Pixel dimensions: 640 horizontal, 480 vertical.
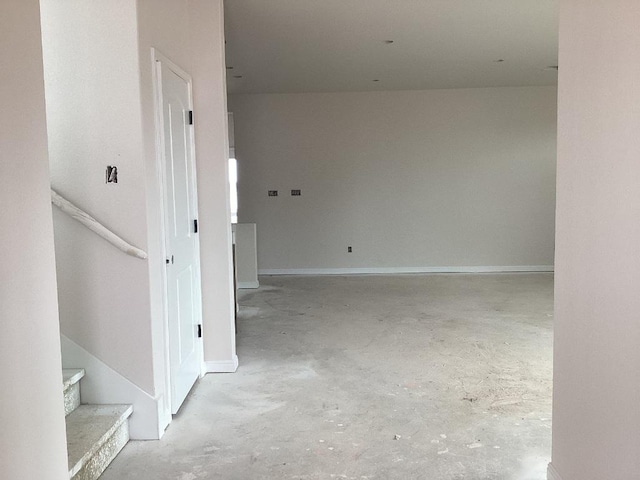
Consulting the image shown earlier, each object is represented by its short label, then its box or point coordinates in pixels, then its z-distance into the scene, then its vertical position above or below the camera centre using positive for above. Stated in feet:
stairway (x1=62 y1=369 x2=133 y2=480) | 7.86 -3.60
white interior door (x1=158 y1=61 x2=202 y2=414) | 10.45 -0.86
